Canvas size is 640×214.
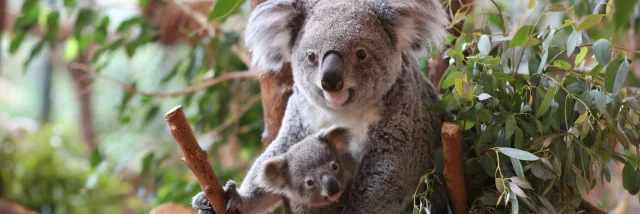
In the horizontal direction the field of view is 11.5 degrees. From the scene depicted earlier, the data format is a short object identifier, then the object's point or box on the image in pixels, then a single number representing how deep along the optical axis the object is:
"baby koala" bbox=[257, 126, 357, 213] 3.75
